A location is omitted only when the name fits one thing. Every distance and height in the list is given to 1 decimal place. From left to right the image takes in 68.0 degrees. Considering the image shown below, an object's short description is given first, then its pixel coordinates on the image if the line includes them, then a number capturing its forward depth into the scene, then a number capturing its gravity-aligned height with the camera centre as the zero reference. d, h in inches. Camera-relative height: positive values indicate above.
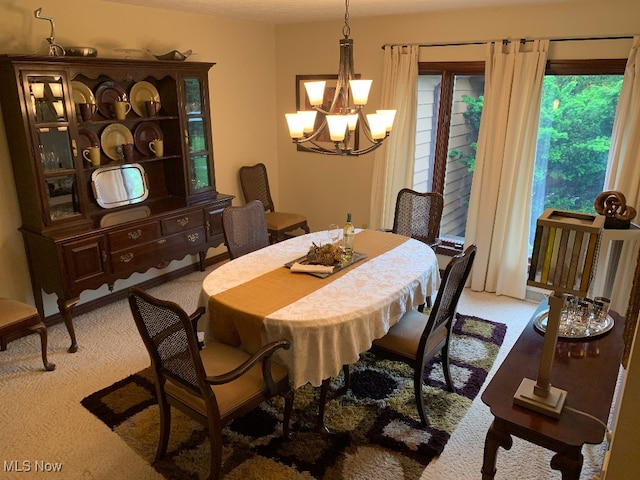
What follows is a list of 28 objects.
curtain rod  133.6 +18.9
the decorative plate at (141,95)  152.6 +1.8
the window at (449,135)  167.0 -11.2
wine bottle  118.8 -32.8
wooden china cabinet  124.0 -20.1
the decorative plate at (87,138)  141.2 -10.9
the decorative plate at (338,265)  109.8 -37.7
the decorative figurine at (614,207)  110.0 -23.5
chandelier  103.7 -2.0
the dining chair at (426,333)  96.8 -48.7
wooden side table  62.6 -40.6
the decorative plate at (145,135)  157.5 -11.0
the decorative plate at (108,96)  144.4 +1.3
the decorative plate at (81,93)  136.2 +2.0
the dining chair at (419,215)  146.2 -34.1
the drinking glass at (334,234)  131.2 -35.6
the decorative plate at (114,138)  148.5 -11.5
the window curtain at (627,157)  131.0 -14.3
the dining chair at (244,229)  127.0 -33.9
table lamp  60.9 -20.8
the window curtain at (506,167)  147.3 -19.9
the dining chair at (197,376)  76.9 -49.0
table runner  92.6 -39.0
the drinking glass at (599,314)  85.0 -36.7
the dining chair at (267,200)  187.6 -39.9
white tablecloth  90.0 -39.4
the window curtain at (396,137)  169.0 -12.2
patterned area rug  92.4 -67.7
